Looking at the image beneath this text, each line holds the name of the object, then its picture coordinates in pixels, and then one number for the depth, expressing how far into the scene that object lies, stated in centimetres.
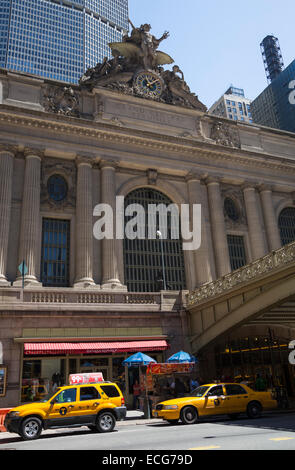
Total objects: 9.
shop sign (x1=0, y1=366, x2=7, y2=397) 2020
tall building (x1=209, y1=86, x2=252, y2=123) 11975
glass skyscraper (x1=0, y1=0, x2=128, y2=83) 10731
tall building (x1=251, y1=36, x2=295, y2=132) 8756
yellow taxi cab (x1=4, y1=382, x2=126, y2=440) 1327
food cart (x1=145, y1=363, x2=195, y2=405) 1924
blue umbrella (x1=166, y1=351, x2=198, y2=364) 2111
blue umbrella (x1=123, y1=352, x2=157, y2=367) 2053
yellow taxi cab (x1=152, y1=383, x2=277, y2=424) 1524
